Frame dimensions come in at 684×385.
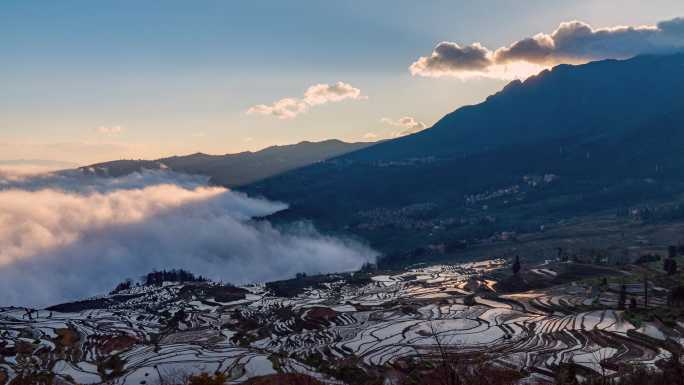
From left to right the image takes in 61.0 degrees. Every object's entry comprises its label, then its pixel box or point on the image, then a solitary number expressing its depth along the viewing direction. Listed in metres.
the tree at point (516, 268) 107.97
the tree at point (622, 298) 75.51
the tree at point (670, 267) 87.66
